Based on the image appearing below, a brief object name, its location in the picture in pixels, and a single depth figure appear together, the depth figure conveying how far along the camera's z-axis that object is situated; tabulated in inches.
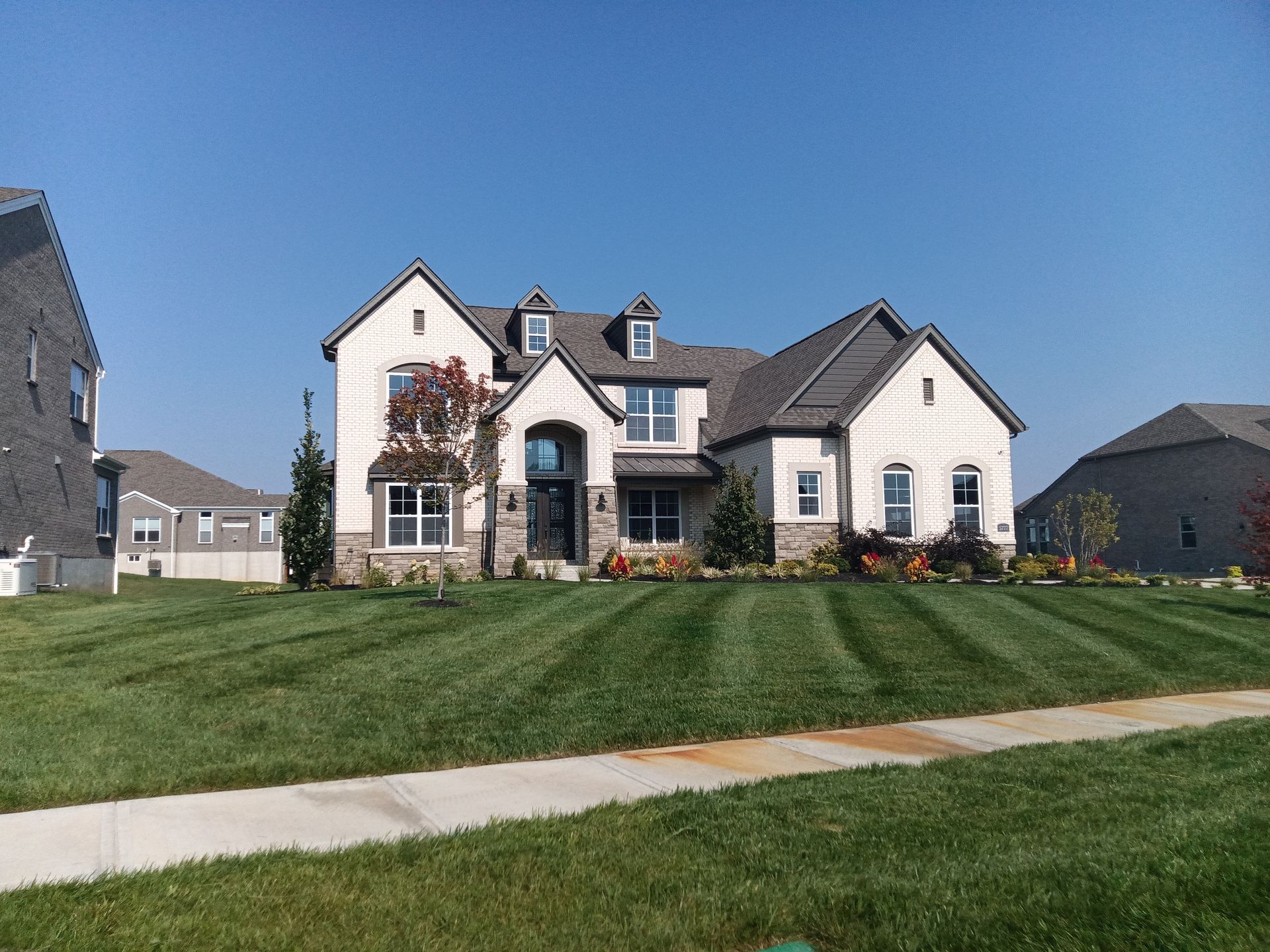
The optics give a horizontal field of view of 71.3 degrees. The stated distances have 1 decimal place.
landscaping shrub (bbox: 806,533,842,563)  1002.7
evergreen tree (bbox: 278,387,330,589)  880.3
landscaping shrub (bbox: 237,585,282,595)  895.1
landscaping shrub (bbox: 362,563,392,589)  930.1
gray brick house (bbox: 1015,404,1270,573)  1461.6
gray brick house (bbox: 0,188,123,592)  837.8
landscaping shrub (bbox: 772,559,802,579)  934.7
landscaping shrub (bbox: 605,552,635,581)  917.8
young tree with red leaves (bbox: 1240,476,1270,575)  687.1
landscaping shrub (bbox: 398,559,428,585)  942.4
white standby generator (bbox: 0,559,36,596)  770.8
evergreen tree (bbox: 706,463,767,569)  983.0
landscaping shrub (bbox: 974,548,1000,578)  983.6
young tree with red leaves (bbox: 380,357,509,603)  631.2
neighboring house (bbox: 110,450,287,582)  1855.3
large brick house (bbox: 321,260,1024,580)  1013.8
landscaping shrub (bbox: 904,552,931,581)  922.1
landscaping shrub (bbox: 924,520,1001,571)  992.2
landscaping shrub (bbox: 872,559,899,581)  896.9
